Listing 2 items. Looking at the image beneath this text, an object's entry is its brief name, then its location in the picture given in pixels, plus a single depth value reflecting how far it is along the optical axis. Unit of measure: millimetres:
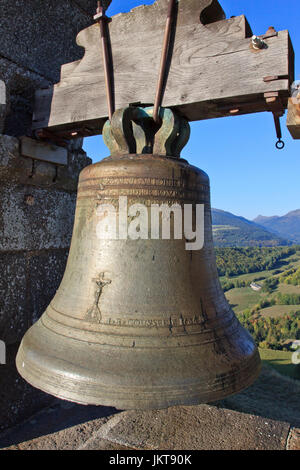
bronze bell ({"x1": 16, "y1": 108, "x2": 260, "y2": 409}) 1045
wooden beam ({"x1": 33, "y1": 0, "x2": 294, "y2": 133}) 1360
